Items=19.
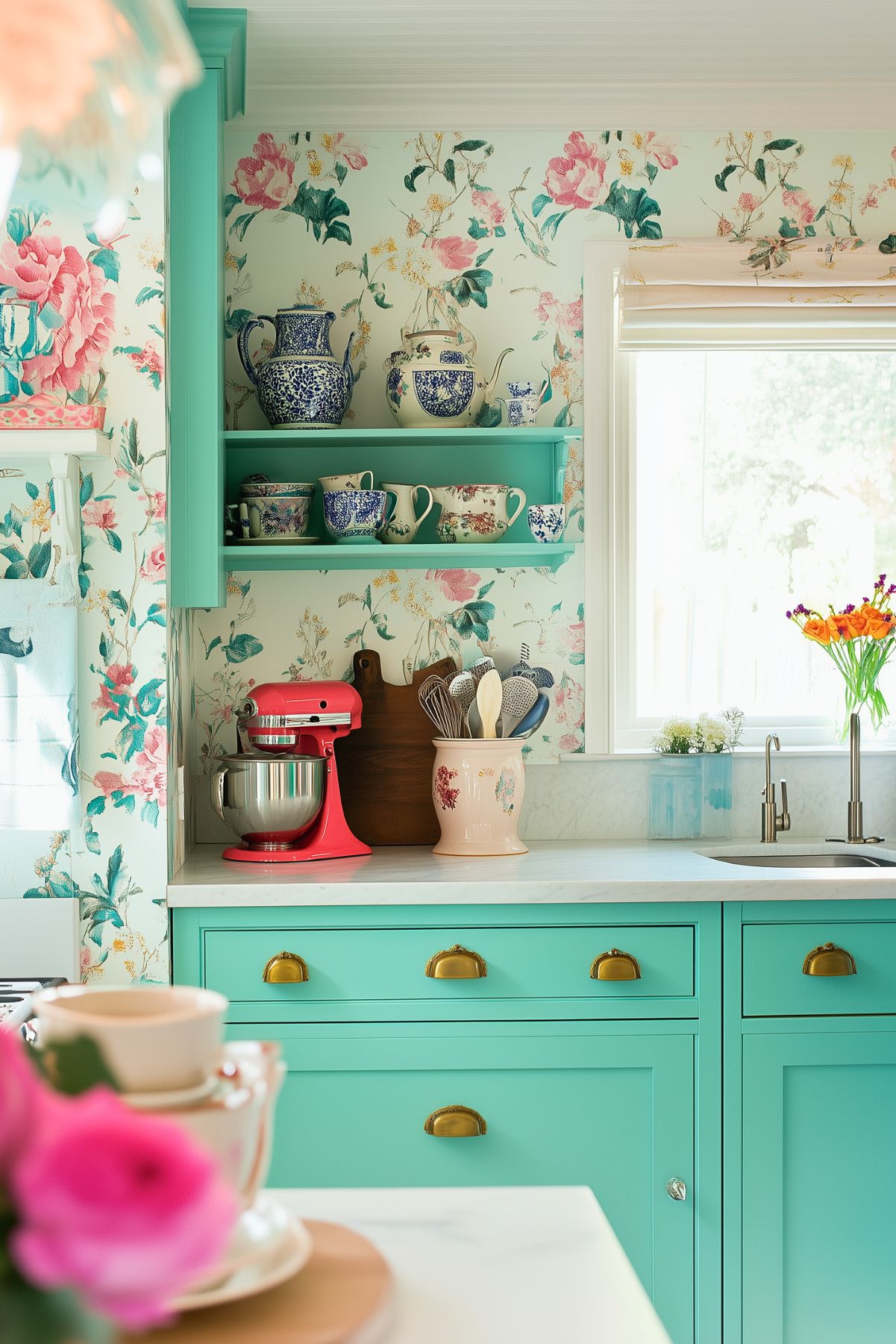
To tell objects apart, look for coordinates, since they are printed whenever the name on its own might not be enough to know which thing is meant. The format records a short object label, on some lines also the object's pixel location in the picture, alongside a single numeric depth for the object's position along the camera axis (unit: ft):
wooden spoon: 8.20
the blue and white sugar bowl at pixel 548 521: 8.27
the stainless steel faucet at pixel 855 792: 8.76
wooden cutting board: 8.82
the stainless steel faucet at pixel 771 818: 8.80
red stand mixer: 7.60
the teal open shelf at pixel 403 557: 8.20
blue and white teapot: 8.32
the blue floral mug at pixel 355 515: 8.21
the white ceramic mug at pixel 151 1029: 1.99
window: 9.20
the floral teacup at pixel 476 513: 8.36
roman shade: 8.84
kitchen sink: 8.76
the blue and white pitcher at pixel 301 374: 8.23
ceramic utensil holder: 8.03
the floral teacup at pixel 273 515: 8.28
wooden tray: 2.08
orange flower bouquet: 8.63
